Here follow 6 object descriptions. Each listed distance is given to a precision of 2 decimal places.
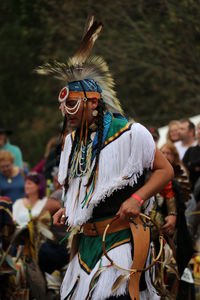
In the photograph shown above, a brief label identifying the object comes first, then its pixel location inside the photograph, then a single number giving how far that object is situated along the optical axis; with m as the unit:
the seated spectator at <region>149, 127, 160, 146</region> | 12.91
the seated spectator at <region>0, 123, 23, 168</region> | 19.94
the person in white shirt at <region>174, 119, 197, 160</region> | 16.16
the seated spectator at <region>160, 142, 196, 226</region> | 11.26
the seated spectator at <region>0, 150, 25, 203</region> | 17.42
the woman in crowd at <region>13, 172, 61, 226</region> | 15.00
